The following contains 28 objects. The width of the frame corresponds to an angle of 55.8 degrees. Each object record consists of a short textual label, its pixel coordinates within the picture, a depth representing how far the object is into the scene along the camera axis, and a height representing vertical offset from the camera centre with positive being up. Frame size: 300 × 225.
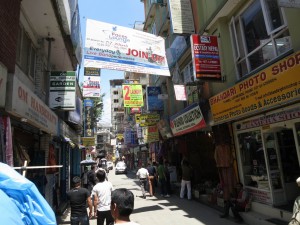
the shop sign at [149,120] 19.48 +3.11
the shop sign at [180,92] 13.42 +3.33
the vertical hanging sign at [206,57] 9.65 +3.59
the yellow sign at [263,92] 5.94 +1.65
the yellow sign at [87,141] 23.22 +2.31
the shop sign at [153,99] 19.82 +4.56
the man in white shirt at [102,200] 6.52 -0.71
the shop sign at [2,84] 4.87 +1.58
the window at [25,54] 8.25 +3.70
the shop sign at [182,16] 12.24 +6.41
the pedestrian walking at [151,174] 15.36 -0.48
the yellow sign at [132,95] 17.92 +4.48
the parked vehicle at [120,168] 35.92 -0.09
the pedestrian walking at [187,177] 13.42 -0.65
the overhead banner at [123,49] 8.77 +3.83
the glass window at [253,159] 9.07 -0.01
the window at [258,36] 7.64 +3.64
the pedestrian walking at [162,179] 14.90 -0.75
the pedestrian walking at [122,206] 2.71 -0.37
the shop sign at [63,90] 9.81 +2.81
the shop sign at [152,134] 19.25 +2.10
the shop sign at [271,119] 7.34 +1.11
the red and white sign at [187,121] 11.42 +1.89
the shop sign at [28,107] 5.20 +1.45
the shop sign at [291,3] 5.06 +2.69
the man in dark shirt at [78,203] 6.14 -0.71
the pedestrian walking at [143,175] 15.13 -0.49
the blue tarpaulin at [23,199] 1.80 -0.17
